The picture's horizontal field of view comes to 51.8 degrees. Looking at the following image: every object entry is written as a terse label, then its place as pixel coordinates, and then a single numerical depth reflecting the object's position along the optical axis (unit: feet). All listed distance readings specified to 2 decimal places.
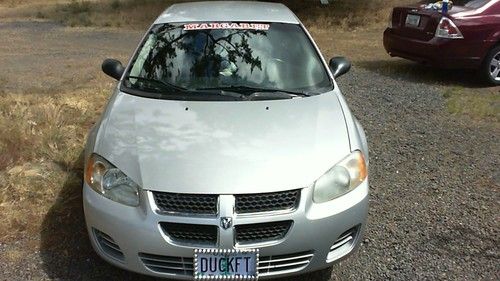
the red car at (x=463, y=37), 26.12
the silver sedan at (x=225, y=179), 8.76
